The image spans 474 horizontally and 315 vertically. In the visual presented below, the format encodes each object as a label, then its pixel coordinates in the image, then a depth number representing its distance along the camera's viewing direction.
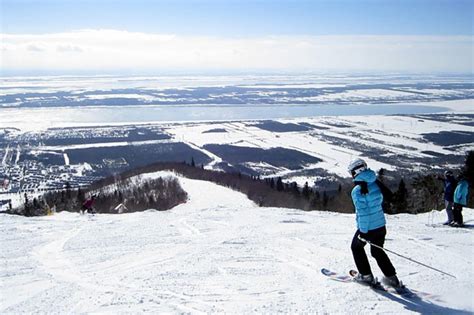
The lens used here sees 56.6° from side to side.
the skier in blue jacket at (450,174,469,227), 10.77
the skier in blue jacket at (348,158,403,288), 5.71
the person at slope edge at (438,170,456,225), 11.15
